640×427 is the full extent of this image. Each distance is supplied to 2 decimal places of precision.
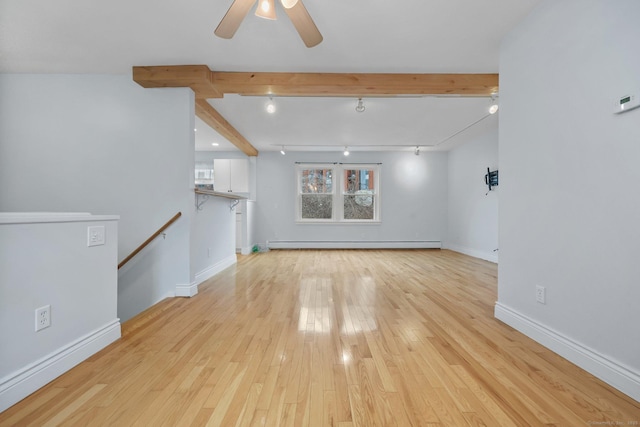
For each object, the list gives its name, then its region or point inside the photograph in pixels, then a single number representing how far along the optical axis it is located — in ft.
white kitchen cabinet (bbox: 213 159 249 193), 21.43
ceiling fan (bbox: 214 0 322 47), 5.78
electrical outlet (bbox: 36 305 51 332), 4.70
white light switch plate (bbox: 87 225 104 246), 5.78
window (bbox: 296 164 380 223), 22.74
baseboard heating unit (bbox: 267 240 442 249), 22.36
